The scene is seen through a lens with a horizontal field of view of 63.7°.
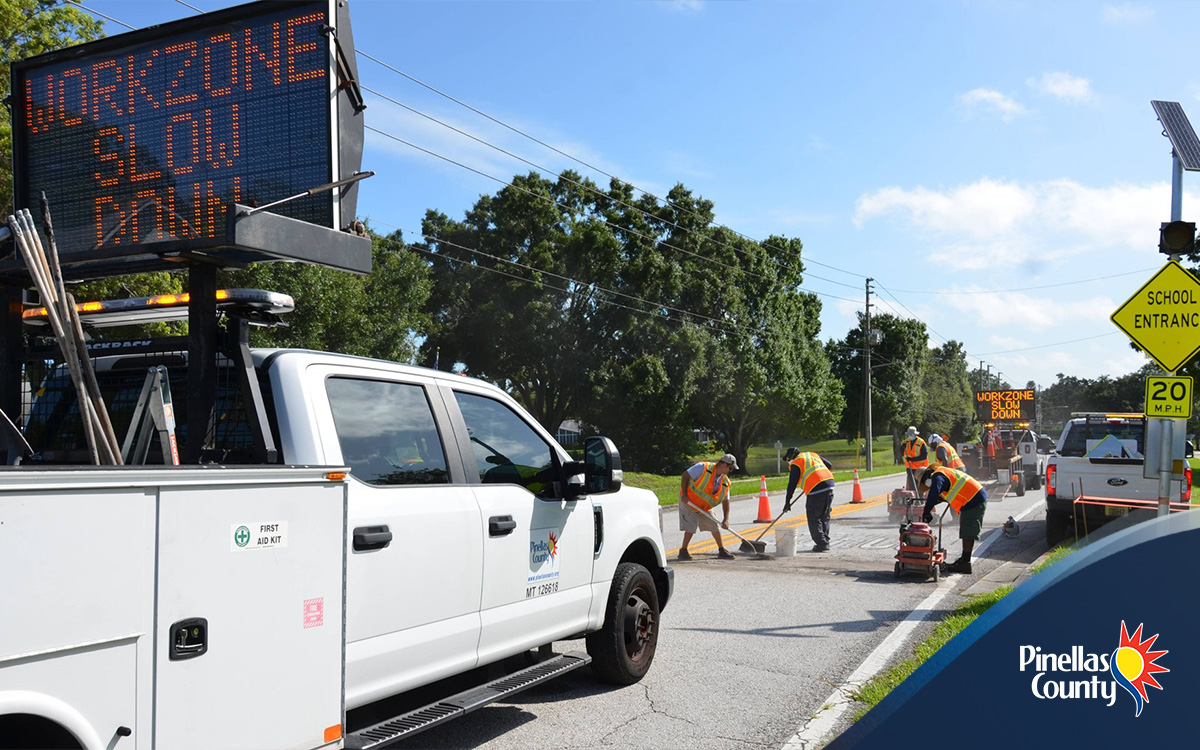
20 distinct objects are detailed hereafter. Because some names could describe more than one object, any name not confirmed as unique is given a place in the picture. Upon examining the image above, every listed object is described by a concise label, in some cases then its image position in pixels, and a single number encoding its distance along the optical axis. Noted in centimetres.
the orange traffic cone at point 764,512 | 1795
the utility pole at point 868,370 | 5134
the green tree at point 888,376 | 7240
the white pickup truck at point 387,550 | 269
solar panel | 1051
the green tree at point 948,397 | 9194
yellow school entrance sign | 948
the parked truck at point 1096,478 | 1539
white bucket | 1342
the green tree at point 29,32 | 1396
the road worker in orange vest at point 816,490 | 1436
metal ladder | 404
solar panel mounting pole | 929
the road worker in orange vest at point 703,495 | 1324
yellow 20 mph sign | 922
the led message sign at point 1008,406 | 4344
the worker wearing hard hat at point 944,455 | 1788
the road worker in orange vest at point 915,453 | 2105
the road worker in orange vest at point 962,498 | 1188
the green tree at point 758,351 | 4616
